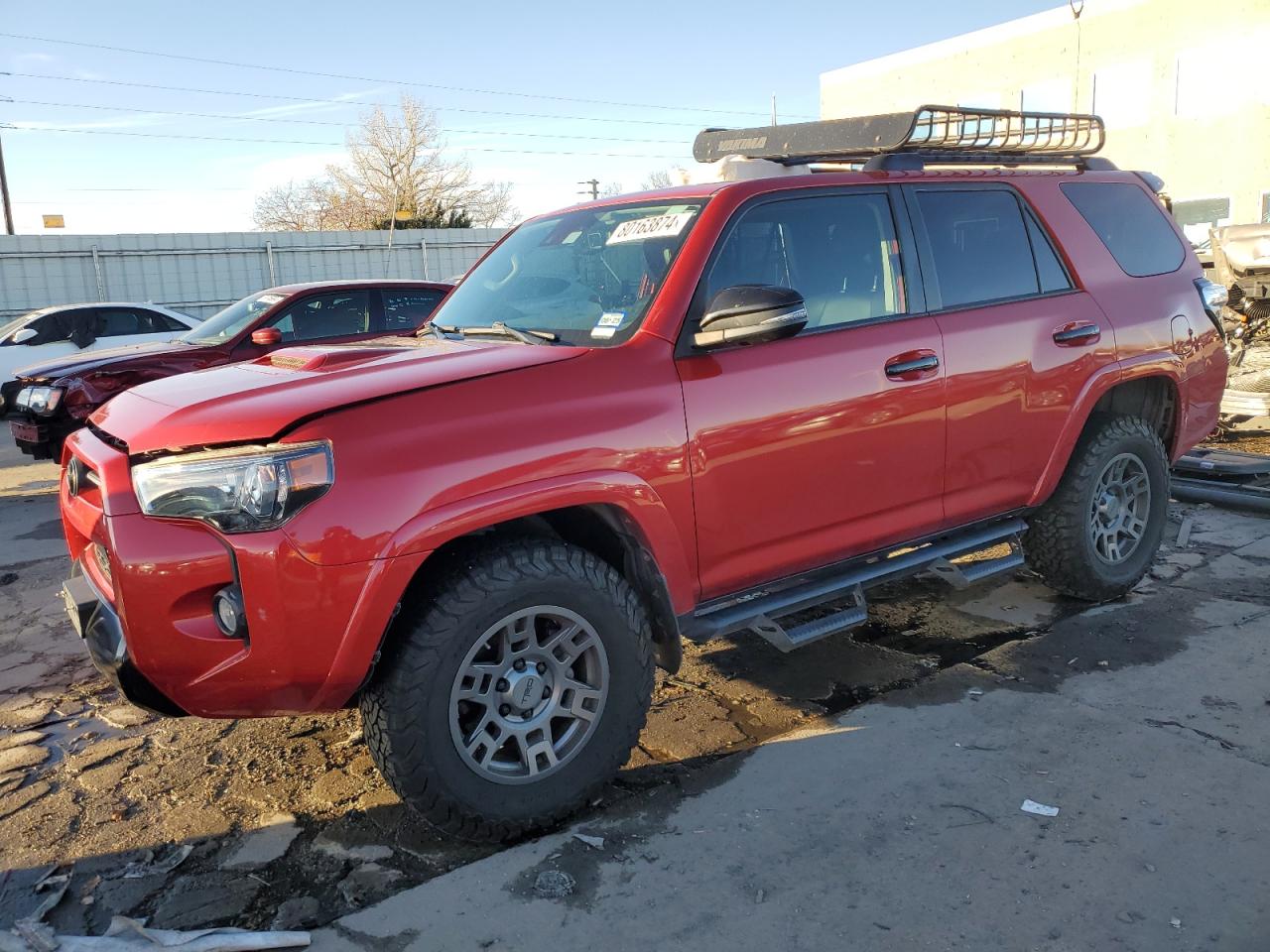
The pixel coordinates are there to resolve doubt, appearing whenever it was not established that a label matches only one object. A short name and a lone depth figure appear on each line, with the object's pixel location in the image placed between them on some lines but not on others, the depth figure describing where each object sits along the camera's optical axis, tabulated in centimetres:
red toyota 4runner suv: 264
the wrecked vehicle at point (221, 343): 838
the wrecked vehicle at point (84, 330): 1384
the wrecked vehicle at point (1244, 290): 1079
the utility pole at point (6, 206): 3234
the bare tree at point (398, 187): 4666
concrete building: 2236
